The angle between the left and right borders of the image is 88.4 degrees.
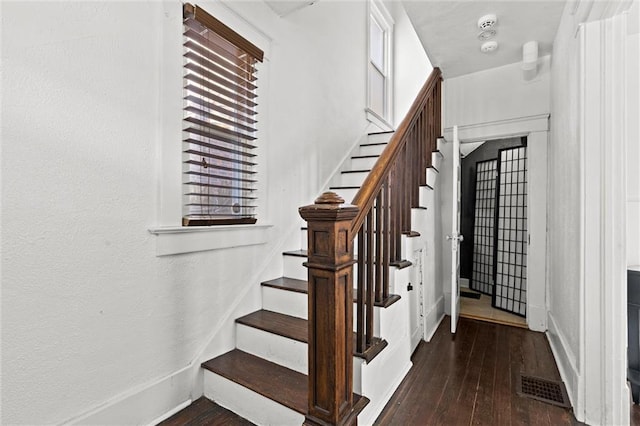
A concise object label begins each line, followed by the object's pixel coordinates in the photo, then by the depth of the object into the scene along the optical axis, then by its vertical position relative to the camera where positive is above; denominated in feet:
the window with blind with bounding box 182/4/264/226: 6.02 +1.83
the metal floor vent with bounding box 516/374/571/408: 6.40 -3.59
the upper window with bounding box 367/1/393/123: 14.53 +7.08
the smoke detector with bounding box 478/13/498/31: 8.10 +4.84
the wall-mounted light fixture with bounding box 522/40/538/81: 9.17 +4.51
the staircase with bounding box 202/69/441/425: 4.52 -1.97
